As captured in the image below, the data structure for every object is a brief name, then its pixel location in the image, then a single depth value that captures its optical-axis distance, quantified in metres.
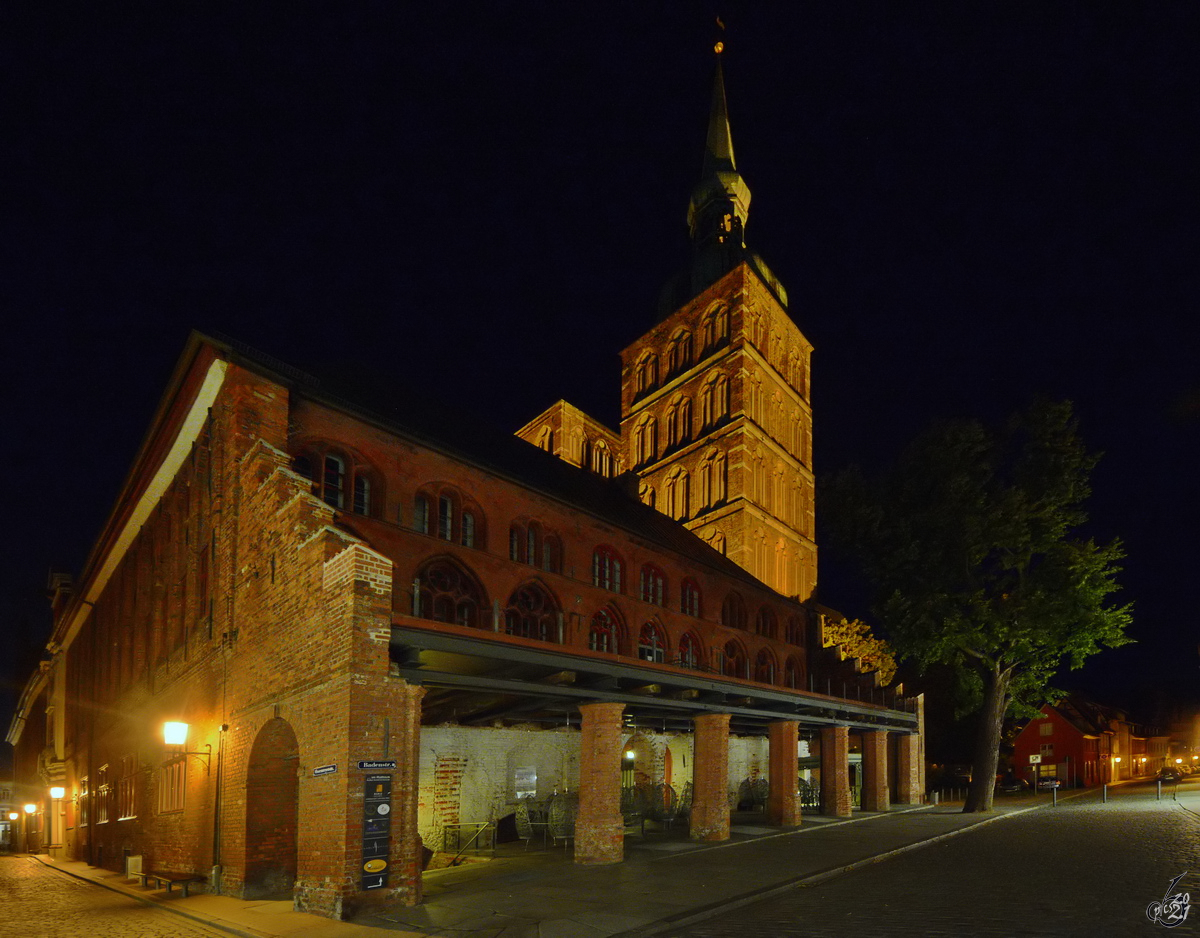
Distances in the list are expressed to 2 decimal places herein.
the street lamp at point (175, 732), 16.31
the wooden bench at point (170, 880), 16.02
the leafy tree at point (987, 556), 32.41
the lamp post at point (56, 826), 40.66
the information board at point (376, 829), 12.55
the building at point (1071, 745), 68.56
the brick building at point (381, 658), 13.33
